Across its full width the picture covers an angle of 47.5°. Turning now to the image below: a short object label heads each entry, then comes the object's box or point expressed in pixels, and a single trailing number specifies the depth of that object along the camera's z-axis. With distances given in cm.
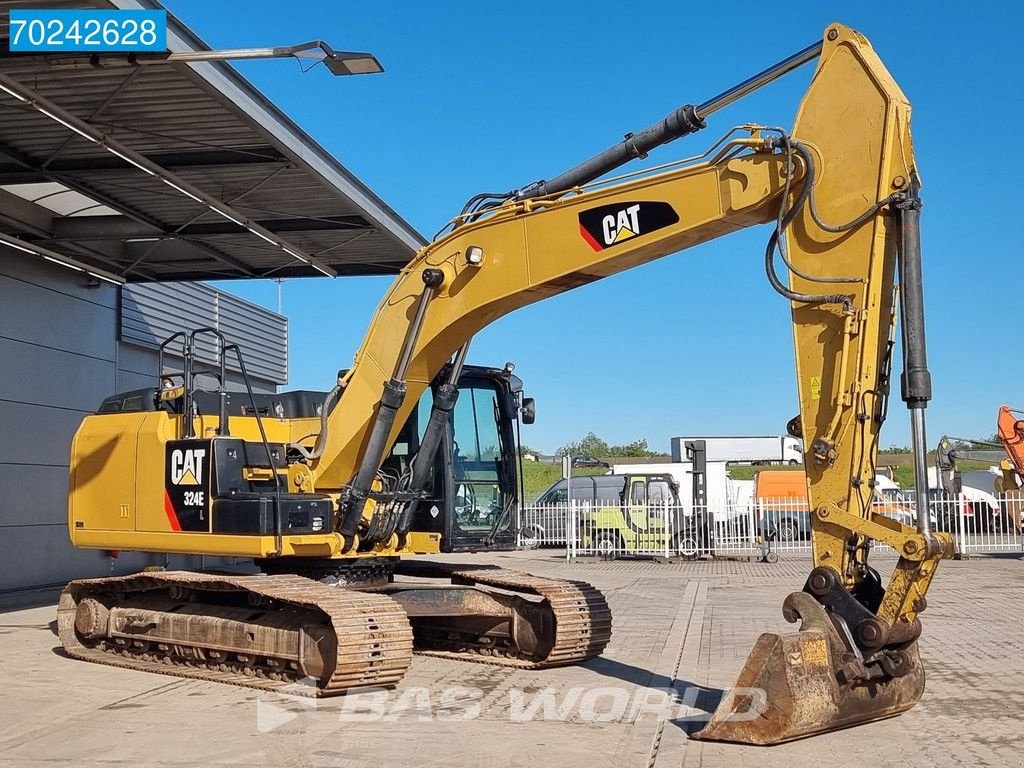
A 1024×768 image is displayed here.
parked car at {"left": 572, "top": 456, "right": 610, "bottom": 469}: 3552
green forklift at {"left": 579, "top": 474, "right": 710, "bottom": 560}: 2559
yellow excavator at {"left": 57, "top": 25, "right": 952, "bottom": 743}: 715
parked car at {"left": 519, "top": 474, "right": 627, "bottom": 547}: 2811
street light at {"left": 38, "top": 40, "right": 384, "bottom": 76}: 1018
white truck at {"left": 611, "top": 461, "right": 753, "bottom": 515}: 3378
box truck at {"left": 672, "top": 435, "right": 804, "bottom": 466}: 4346
